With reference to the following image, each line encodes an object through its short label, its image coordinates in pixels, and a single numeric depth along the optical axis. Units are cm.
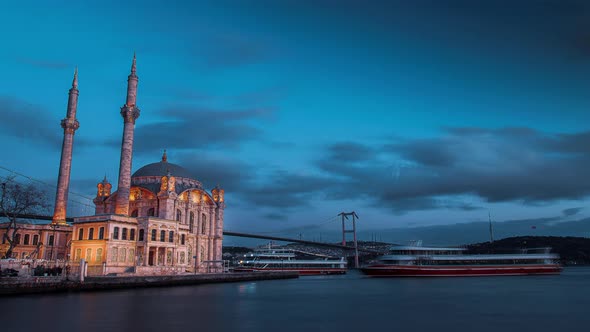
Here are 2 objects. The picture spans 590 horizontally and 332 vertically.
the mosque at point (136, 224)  4906
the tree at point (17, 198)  4722
